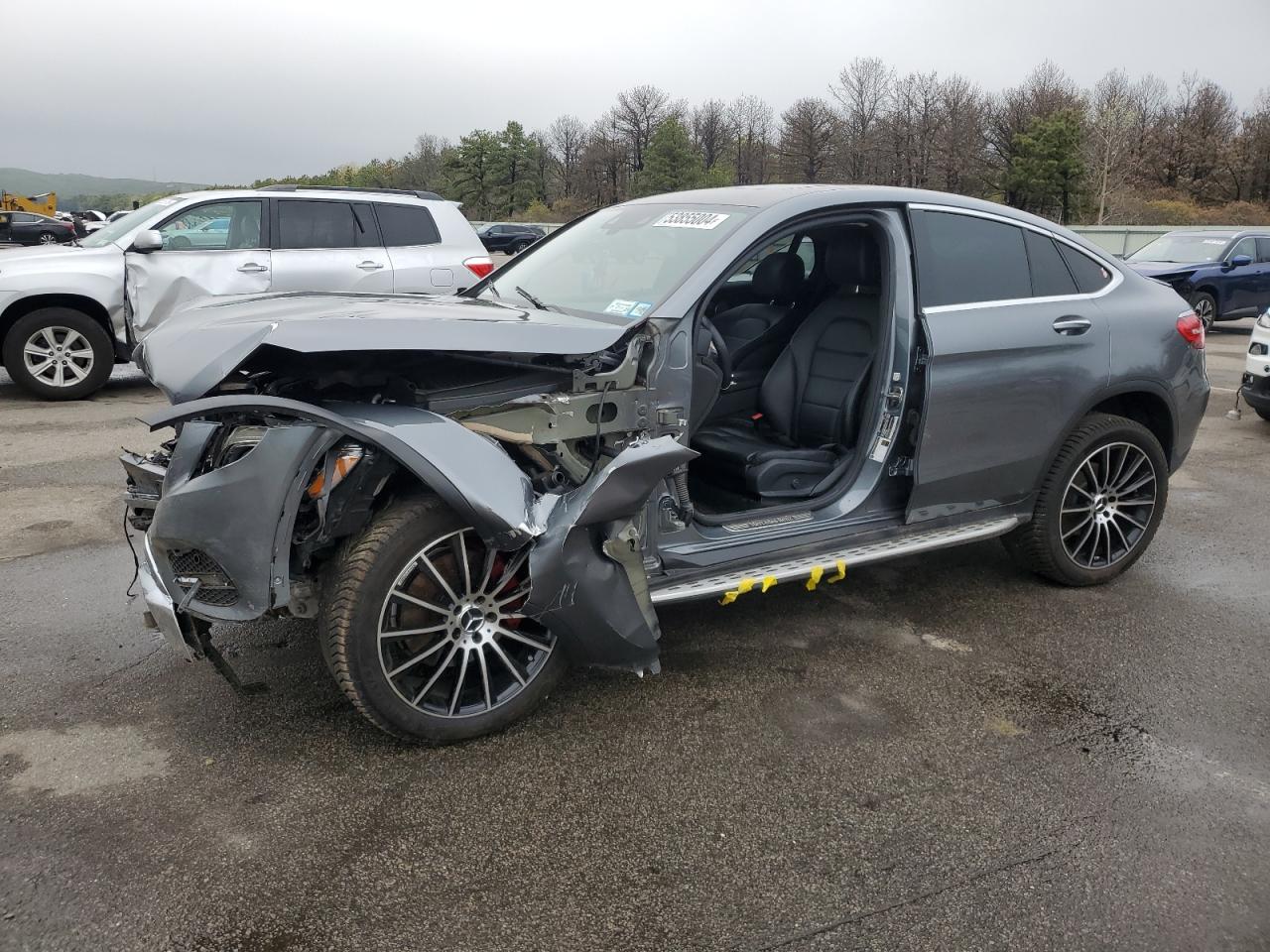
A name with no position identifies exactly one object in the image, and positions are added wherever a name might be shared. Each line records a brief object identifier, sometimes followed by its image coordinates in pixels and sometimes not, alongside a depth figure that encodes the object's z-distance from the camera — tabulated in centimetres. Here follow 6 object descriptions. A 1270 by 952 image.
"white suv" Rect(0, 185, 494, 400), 839
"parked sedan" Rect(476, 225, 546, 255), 2817
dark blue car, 1519
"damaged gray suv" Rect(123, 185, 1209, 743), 285
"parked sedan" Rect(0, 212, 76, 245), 3203
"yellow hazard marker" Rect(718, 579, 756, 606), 344
